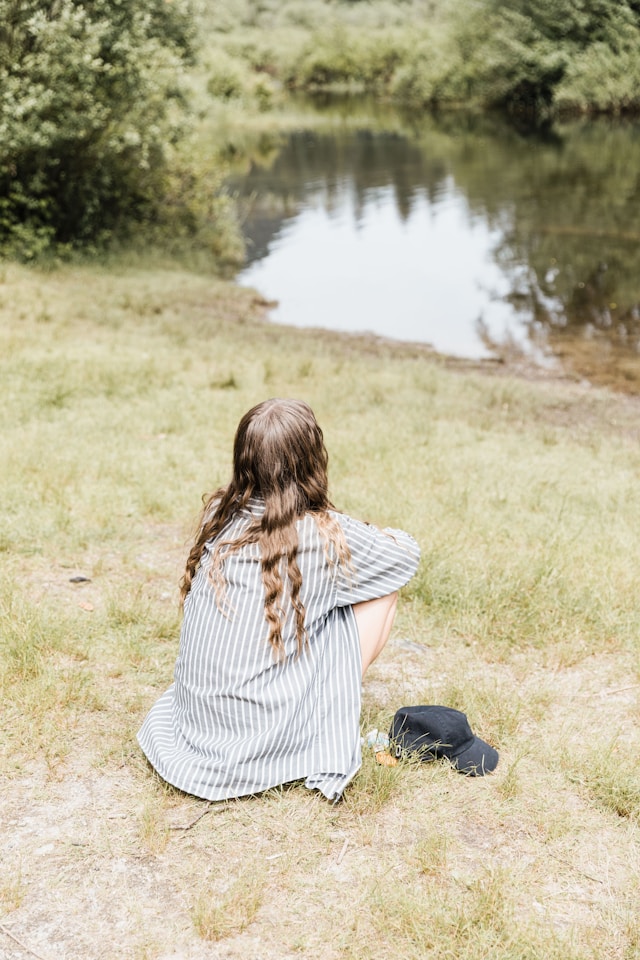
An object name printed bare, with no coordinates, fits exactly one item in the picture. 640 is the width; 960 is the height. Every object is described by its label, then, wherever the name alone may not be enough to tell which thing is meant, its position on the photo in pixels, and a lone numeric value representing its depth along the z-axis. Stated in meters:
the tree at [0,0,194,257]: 13.31
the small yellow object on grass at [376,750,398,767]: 3.34
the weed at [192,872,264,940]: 2.56
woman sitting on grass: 3.10
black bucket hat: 3.39
